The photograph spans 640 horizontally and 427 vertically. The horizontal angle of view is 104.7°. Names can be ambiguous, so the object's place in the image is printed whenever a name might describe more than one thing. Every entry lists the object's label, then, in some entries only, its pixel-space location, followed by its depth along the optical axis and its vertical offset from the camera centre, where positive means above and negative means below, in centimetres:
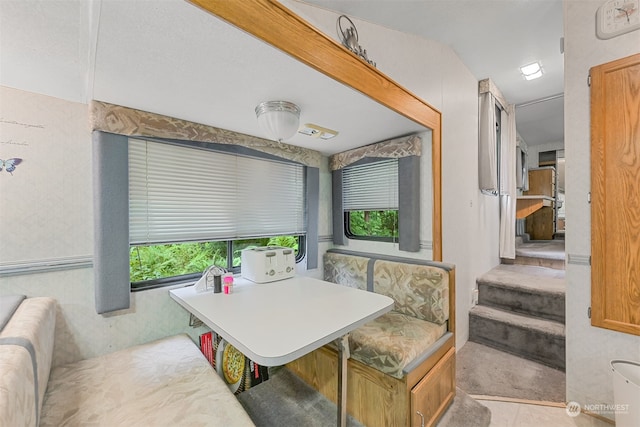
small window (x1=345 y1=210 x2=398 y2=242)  255 -15
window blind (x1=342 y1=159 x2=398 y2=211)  245 +27
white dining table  101 -54
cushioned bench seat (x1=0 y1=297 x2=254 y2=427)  86 -86
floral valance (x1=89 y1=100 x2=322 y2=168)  150 +61
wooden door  150 +8
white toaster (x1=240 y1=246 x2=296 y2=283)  196 -42
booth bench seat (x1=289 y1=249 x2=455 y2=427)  145 -91
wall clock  152 +120
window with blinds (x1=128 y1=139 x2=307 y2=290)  173 +4
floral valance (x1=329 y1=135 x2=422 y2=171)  219 +59
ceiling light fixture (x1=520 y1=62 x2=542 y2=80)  272 +157
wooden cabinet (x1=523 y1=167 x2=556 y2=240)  438 +0
